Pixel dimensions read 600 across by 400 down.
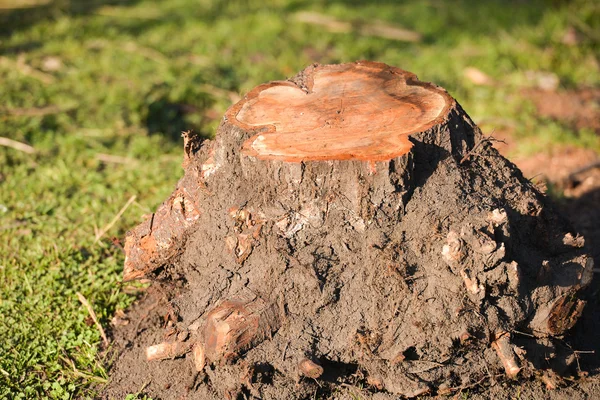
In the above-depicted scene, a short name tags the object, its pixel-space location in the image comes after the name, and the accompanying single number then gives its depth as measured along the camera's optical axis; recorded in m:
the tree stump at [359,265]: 2.78
